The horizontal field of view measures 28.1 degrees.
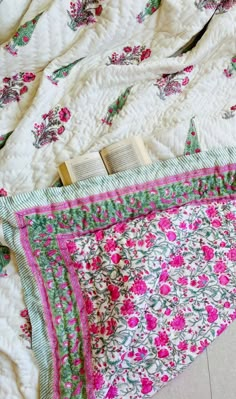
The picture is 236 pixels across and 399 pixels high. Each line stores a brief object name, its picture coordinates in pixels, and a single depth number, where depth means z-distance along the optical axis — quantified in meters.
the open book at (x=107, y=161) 1.06
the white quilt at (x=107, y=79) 1.09
